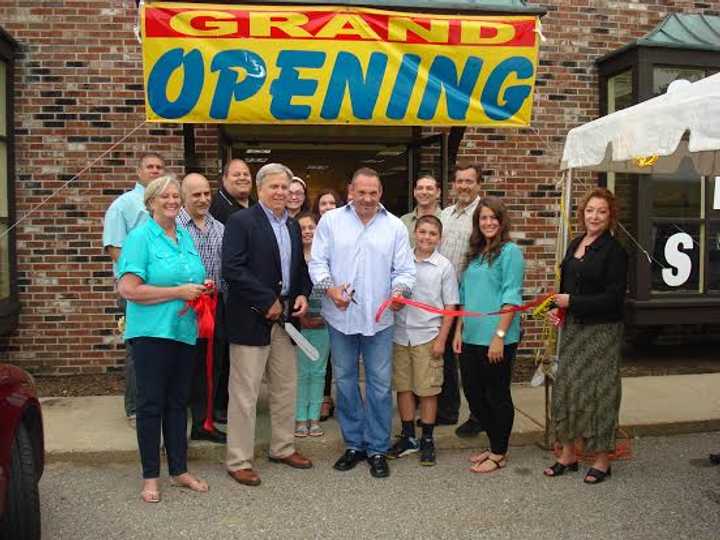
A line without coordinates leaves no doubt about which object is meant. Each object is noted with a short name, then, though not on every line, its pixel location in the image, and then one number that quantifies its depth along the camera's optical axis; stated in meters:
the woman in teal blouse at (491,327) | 4.34
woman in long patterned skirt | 4.18
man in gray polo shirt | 4.93
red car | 2.97
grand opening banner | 5.32
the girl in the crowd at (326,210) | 5.35
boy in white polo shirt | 4.52
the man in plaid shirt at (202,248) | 4.44
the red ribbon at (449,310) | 4.29
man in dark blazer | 4.14
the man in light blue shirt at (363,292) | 4.30
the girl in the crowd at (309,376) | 4.98
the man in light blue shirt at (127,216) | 4.88
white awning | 3.71
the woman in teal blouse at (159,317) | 3.82
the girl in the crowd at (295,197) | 5.05
